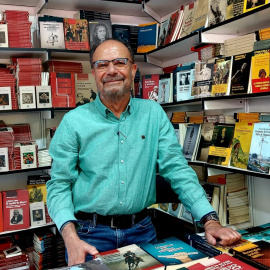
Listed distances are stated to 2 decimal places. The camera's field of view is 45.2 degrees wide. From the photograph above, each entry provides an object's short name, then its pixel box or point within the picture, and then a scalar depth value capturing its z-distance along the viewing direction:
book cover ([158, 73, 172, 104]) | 3.10
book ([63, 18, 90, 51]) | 3.09
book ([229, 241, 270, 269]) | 1.03
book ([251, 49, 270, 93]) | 1.96
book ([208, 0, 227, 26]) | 2.35
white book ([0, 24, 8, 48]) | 2.79
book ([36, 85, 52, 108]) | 2.94
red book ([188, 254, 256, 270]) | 1.00
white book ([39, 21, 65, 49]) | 3.01
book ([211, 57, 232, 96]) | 2.27
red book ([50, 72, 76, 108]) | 3.02
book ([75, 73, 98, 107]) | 3.15
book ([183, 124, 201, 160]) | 2.71
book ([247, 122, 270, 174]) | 1.99
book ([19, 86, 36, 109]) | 2.87
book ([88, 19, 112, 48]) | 3.19
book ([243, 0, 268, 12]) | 1.98
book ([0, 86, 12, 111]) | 2.80
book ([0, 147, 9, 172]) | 2.80
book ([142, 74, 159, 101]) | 3.38
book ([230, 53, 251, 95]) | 2.11
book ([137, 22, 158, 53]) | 3.42
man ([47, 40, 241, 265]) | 1.59
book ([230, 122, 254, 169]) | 2.16
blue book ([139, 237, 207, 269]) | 1.04
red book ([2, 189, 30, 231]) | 2.85
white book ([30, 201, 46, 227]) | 2.95
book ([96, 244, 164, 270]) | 1.02
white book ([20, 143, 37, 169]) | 2.89
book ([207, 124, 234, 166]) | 2.32
